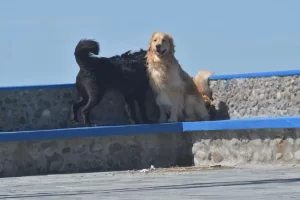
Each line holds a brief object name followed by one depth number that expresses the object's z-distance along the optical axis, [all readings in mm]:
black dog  15844
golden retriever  16125
